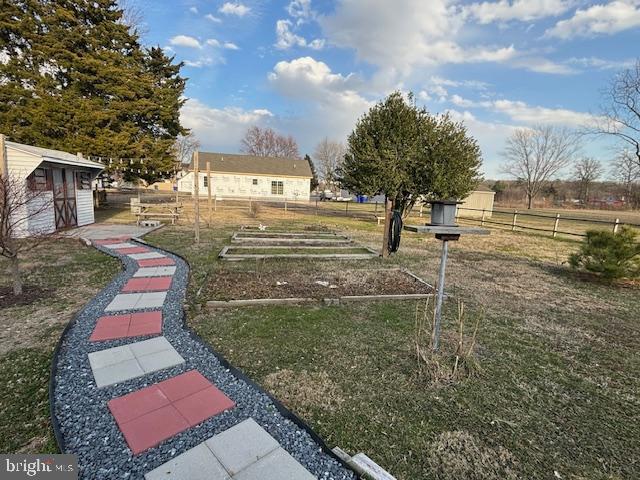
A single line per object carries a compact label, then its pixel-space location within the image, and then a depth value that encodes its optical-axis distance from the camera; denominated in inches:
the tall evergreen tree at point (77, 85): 560.7
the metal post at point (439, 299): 116.2
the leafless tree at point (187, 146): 1910.4
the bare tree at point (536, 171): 1561.3
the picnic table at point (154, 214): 482.4
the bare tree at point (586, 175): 1758.7
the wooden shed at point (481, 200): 1184.8
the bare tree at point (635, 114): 755.3
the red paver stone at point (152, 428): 78.3
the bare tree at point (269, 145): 2172.7
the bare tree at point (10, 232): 169.0
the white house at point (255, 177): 1373.0
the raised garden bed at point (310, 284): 195.0
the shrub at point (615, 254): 246.8
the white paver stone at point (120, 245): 317.7
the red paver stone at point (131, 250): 293.8
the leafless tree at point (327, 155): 2235.5
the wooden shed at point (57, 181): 346.6
